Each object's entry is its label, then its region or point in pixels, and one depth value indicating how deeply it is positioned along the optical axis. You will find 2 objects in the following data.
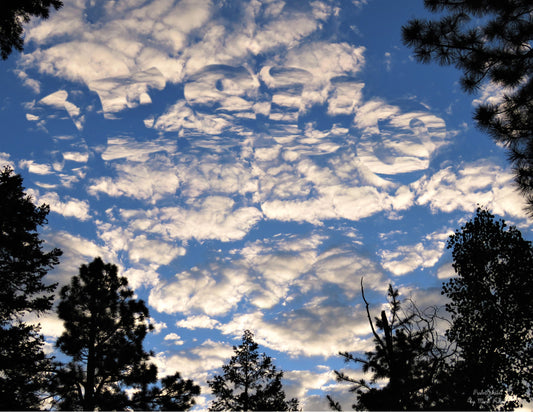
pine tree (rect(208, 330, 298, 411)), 20.73
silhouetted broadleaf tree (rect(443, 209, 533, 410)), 14.26
